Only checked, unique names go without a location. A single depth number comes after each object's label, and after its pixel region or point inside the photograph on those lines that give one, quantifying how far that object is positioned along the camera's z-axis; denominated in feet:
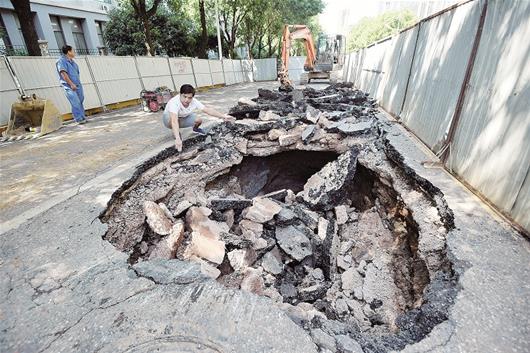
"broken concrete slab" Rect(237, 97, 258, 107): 22.28
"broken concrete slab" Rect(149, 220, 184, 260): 8.95
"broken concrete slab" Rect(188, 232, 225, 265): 8.79
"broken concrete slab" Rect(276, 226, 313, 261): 10.88
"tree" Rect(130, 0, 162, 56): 36.56
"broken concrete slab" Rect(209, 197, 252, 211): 12.40
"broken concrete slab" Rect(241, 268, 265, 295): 7.99
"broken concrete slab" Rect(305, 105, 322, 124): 18.32
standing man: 20.85
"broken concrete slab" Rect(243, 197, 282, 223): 11.89
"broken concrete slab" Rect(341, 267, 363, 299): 9.53
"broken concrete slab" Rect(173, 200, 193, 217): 11.08
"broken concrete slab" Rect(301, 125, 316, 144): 17.08
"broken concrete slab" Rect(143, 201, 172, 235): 9.75
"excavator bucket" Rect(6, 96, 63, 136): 20.18
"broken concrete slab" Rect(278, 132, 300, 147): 17.75
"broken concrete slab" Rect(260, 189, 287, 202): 14.65
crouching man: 13.80
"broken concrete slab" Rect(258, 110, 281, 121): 19.31
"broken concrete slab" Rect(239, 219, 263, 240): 11.25
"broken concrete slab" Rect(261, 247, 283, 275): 10.03
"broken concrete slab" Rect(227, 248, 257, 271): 9.01
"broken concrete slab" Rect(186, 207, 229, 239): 9.84
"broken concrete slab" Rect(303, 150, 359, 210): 14.66
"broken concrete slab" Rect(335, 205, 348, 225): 13.87
